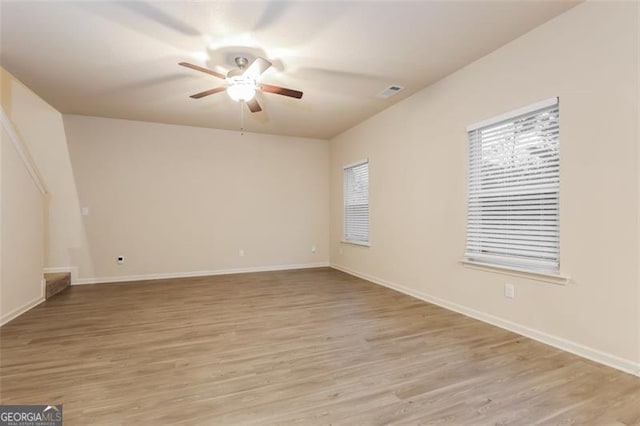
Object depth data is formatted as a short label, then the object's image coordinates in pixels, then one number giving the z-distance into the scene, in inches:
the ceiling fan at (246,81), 116.3
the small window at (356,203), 215.8
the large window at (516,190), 103.1
